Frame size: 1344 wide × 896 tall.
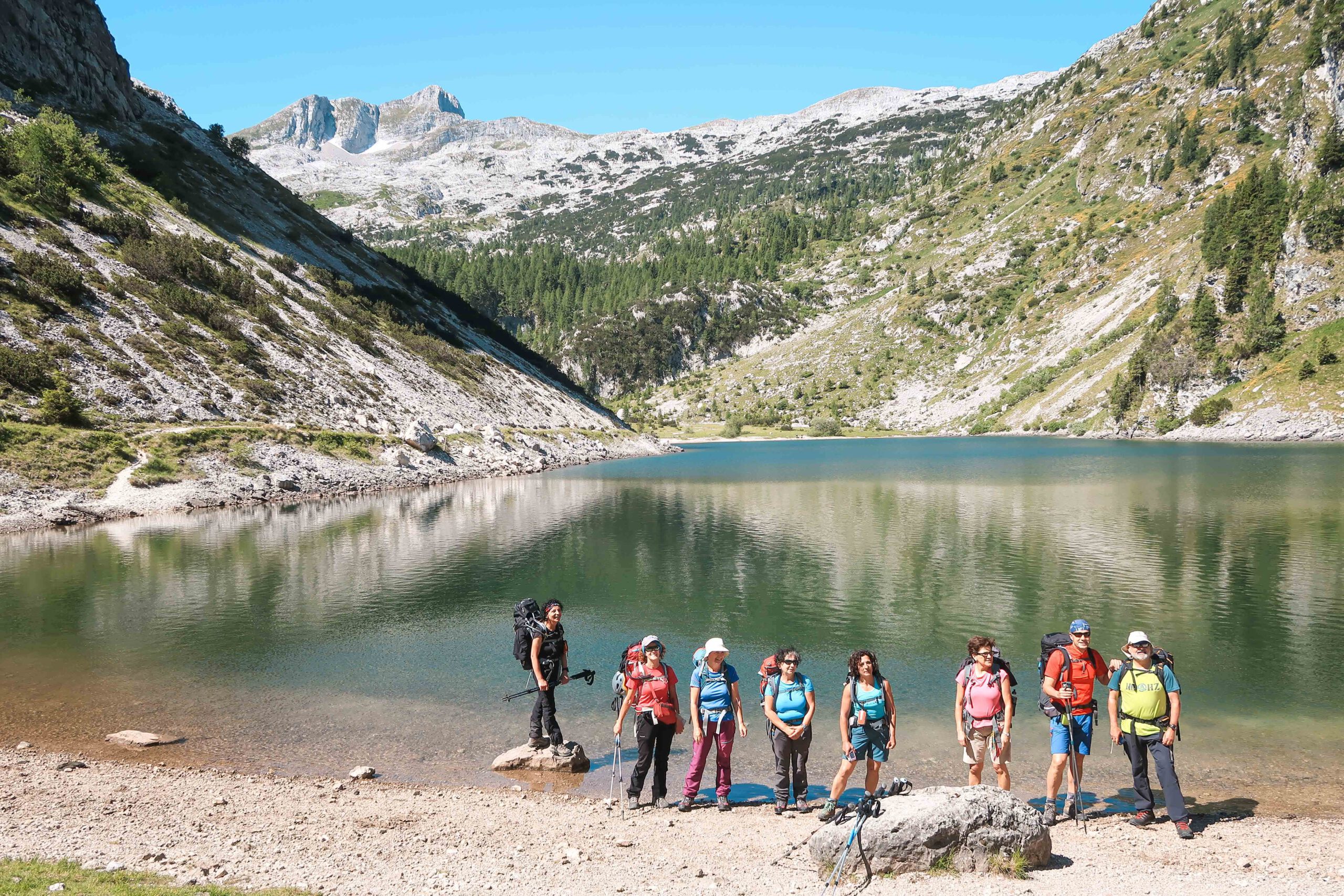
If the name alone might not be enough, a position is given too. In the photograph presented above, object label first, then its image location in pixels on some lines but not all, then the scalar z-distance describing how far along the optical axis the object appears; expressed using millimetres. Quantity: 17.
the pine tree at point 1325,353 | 104812
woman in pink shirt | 12234
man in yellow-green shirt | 12133
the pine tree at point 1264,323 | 114500
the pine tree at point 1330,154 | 121562
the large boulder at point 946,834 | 10477
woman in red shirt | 13445
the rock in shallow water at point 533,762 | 15547
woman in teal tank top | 12266
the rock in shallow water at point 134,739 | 16812
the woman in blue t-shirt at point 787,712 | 12922
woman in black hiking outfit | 15289
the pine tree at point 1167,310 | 136125
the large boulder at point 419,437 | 82562
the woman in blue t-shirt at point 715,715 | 13289
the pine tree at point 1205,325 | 123938
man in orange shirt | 12523
